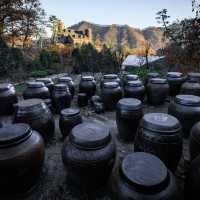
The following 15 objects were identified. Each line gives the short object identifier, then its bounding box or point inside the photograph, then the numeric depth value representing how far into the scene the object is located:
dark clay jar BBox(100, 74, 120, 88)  7.82
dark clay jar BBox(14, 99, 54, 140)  4.12
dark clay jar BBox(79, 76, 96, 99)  7.77
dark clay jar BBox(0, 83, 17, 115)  5.96
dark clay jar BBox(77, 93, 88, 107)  7.34
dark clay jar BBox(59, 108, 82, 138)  4.64
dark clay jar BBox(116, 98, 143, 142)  4.47
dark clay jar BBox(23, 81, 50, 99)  6.02
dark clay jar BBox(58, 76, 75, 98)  7.65
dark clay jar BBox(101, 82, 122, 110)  6.54
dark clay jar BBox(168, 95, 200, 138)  4.41
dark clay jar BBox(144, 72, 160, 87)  8.00
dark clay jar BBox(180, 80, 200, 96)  6.25
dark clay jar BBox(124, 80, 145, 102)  6.74
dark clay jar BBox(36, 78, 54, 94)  7.28
